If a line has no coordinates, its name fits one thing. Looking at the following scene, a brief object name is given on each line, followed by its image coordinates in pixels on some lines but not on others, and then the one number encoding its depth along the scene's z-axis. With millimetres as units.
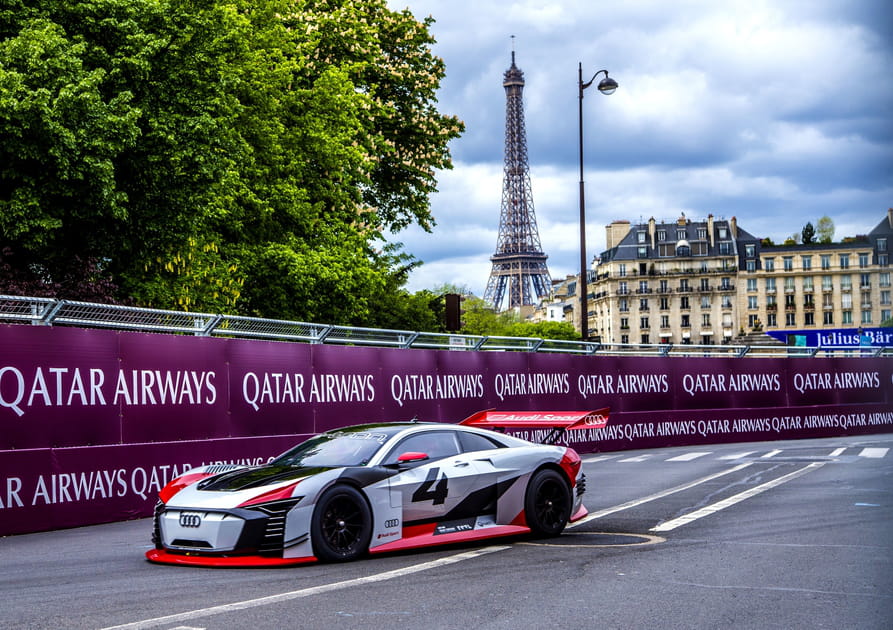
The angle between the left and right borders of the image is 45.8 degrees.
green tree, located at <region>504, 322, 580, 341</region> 137000
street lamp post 29656
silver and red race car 8680
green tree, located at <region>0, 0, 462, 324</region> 21359
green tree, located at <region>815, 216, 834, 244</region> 151500
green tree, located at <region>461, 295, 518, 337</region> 103000
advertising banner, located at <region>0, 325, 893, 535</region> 12328
